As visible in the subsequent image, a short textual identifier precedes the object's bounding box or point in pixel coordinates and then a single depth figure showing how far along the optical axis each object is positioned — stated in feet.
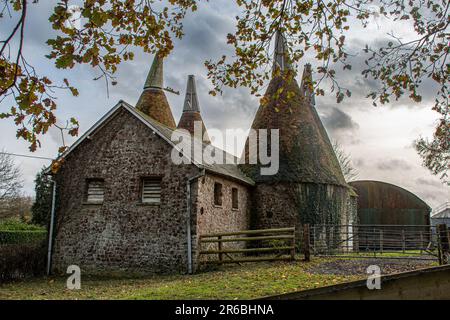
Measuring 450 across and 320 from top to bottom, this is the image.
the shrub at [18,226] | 99.69
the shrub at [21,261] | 45.83
